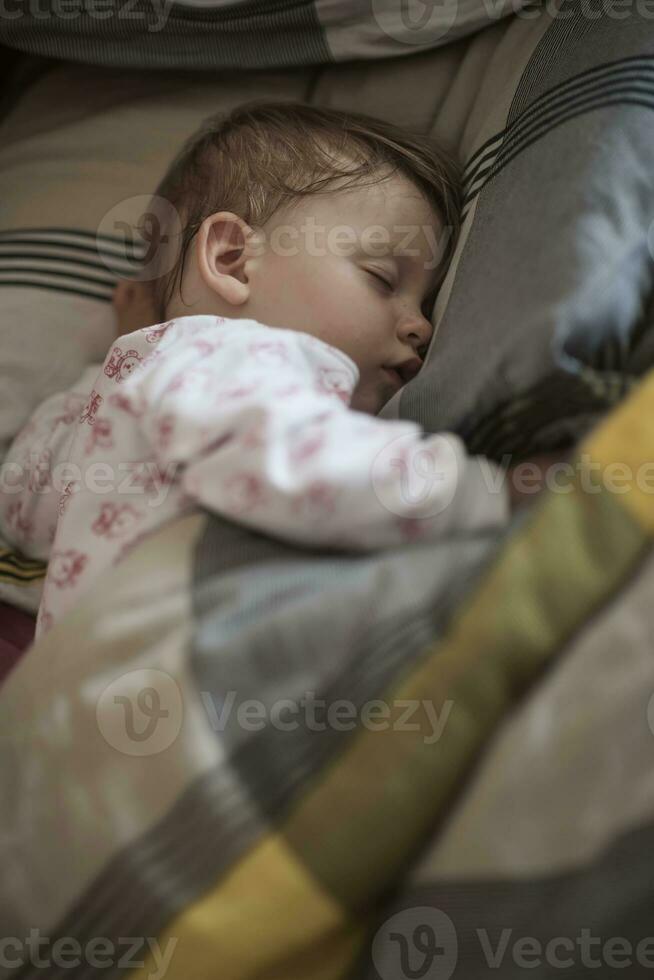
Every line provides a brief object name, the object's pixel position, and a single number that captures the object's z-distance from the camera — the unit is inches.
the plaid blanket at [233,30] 41.0
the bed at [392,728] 22.0
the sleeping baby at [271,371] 25.5
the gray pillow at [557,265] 26.7
